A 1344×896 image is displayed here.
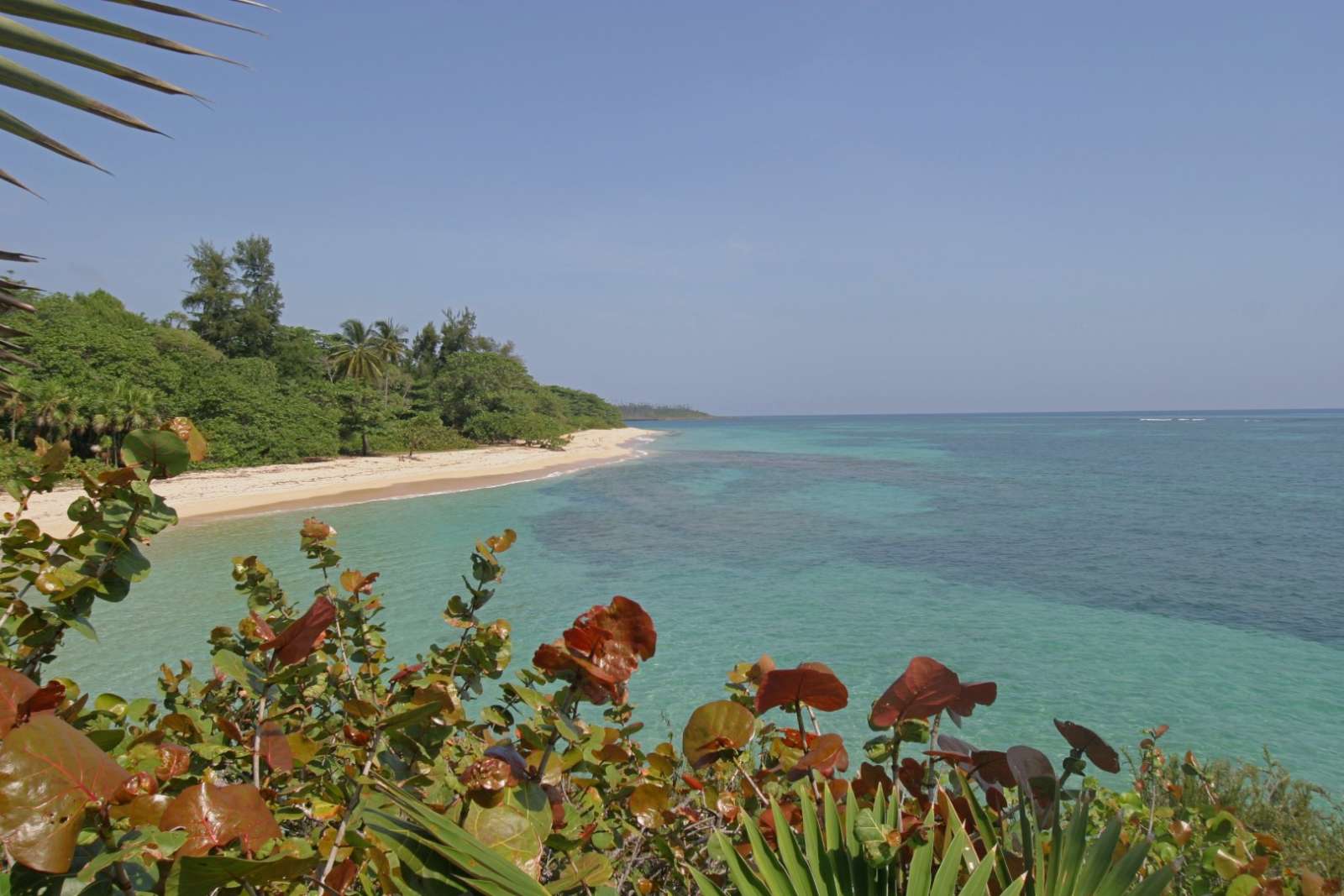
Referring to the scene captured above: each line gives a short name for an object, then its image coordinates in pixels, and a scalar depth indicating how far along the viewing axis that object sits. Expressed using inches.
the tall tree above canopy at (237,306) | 1588.3
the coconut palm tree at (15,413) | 797.5
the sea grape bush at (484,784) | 26.2
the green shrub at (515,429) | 1747.0
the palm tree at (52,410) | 815.1
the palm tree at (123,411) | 868.2
